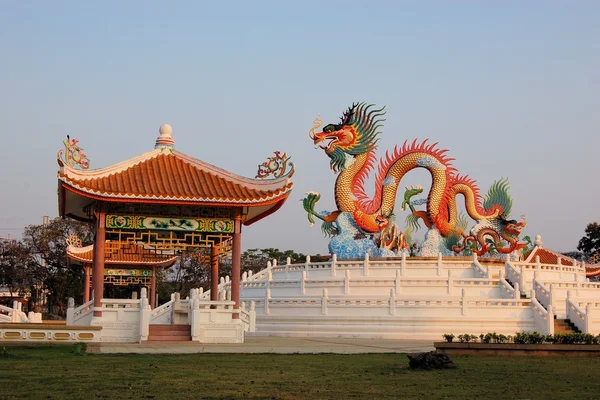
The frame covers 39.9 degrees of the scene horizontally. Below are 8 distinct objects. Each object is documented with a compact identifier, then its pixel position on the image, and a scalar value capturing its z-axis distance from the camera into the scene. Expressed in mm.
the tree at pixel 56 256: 59094
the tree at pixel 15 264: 59594
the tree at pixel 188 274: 64312
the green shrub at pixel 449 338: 20512
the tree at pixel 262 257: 75875
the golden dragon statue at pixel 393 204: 39531
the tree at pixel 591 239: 71250
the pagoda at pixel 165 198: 23594
